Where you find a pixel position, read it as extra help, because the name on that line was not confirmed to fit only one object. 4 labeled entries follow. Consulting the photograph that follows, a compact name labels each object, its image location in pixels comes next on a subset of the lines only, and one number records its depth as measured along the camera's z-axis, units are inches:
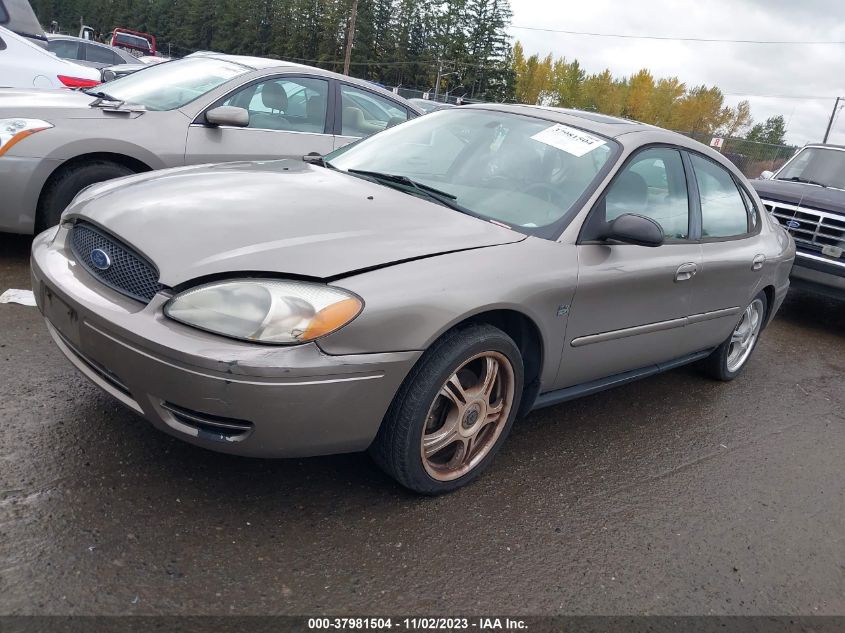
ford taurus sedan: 84.3
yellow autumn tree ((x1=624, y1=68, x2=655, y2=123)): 3324.3
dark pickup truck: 246.8
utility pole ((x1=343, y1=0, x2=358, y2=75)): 1518.2
